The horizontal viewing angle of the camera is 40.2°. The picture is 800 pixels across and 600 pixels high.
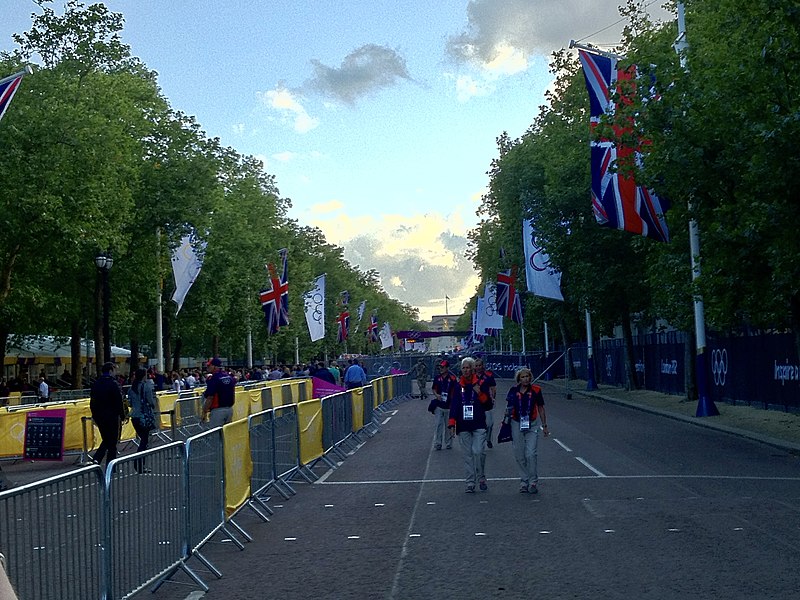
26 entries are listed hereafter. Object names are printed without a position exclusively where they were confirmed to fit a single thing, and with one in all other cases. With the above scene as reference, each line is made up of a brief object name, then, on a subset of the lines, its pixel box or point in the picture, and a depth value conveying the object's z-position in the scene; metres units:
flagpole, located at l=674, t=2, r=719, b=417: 29.09
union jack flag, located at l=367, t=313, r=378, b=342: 121.62
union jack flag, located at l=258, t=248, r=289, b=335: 58.30
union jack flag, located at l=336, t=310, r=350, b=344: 84.23
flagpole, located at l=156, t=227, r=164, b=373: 46.28
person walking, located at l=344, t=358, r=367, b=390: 31.61
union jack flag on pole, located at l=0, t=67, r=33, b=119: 21.80
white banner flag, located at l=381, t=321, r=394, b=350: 102.51
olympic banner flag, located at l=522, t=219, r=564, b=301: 47.59
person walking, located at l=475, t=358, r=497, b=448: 16.05
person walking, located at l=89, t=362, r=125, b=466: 17.86
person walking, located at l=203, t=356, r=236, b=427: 18.72
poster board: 21.14
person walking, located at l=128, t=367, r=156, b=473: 19.72
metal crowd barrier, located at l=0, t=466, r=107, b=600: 5.98
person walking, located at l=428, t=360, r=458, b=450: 22.47
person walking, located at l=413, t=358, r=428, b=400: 52.44
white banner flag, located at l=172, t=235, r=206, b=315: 41.38
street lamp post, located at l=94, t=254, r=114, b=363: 33.18
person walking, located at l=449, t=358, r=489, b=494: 15.41
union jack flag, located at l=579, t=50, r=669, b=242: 27.44
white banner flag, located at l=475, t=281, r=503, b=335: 65.69
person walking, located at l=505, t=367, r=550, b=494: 15.13
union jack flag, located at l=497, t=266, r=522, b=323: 60.56
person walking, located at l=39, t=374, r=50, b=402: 39.91
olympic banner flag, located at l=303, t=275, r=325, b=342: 61.56
